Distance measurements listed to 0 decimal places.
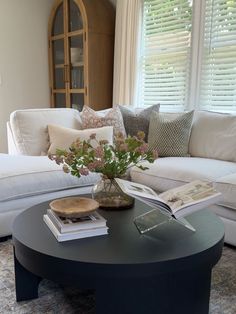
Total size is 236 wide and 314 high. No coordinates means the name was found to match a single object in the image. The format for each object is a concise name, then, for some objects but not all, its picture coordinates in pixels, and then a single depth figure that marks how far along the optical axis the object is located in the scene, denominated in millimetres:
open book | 1295
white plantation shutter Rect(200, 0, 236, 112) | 3094
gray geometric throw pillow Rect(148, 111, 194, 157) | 2932
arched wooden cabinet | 3994
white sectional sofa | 2152
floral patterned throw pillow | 3037
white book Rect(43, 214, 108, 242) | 1315
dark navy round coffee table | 1165
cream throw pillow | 2760
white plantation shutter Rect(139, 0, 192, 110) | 3508
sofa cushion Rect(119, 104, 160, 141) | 3154
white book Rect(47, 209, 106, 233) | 1323
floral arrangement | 1544
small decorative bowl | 1380
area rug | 1511
